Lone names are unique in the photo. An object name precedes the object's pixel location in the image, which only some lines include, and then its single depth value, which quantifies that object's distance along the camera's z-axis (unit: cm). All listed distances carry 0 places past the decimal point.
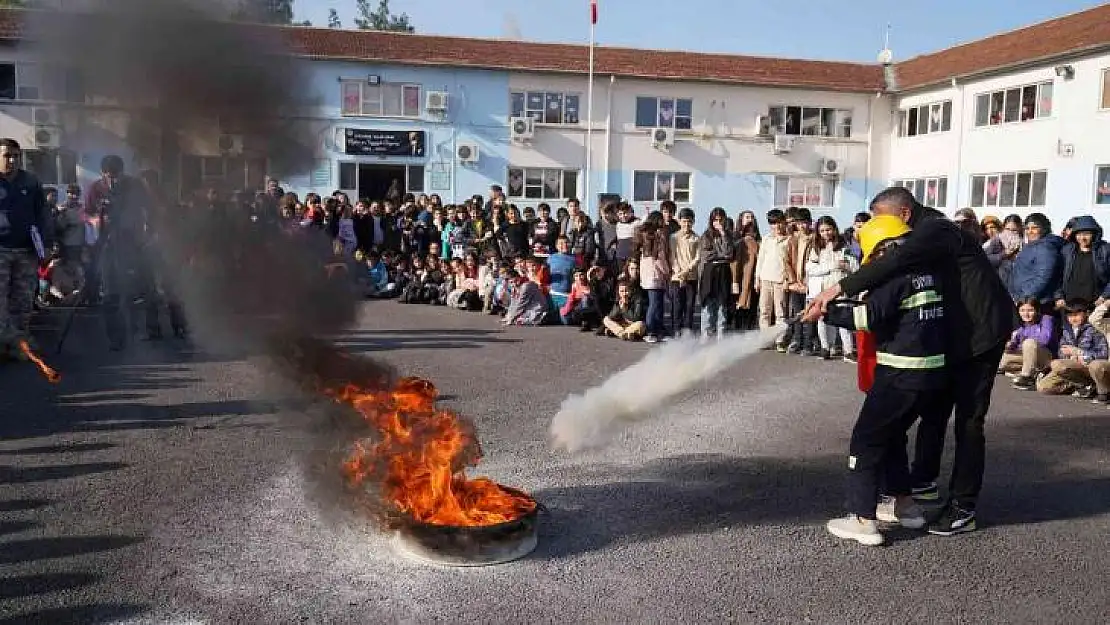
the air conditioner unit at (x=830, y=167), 3067
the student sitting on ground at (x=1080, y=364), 866
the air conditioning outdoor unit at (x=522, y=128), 2770
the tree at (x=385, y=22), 4085
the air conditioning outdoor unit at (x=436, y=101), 2689
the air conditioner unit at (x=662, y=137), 2902
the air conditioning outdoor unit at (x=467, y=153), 2741
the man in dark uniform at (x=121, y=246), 575
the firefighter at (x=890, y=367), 456
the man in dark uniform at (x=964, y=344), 481
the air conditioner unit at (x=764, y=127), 3003
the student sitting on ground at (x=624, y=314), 1269
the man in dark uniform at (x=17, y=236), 802
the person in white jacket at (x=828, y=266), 1075
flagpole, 2851
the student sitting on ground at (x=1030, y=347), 937
